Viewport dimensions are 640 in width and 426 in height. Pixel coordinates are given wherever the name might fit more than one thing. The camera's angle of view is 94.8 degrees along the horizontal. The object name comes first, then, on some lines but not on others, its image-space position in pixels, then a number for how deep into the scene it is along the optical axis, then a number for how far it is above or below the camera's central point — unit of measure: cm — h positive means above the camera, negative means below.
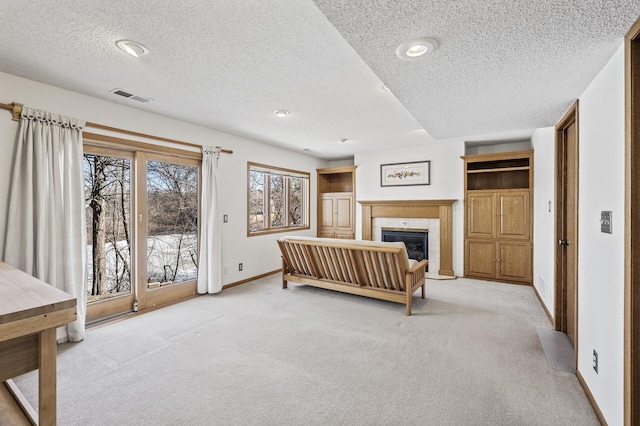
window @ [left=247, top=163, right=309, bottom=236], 529 +28
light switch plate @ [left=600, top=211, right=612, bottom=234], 164 -5
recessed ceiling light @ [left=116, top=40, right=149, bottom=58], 204 +119
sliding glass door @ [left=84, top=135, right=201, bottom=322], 327 -14
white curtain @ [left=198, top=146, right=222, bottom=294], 415 -25
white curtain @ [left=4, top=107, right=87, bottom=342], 257 +6
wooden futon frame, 335 -67
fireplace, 529 -10
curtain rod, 255 +93
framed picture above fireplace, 560 +79
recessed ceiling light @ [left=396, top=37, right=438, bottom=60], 159 +94
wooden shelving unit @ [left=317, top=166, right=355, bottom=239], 653 +24
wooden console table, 130 -59
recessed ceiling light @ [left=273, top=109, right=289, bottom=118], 353 +124
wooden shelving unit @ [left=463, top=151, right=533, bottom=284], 467 -7
